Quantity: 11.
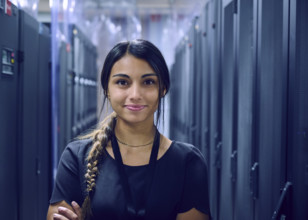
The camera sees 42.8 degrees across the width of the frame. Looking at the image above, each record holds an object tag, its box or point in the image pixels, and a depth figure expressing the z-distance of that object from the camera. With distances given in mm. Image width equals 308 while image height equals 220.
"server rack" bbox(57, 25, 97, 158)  3650
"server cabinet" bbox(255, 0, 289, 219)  1495
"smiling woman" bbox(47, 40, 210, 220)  1357
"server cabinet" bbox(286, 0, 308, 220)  1267
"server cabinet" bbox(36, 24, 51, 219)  2898
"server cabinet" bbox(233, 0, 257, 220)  1988
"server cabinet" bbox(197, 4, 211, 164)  3251
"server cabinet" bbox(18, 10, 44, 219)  2326
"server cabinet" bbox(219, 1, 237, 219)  2383
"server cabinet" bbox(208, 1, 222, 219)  2723
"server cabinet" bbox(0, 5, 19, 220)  1972
